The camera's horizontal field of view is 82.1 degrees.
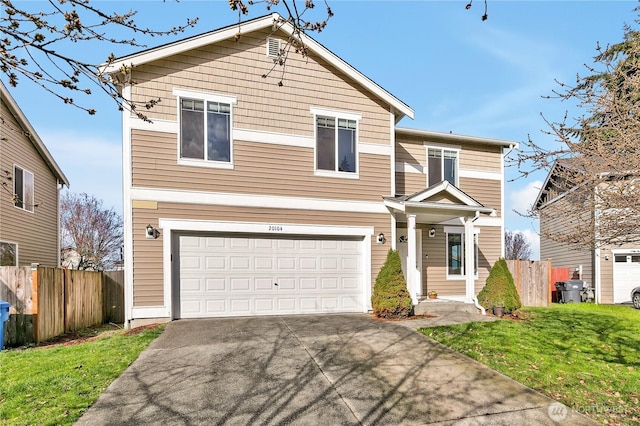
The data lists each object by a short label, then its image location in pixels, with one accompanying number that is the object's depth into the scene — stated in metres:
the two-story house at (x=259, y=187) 9.20
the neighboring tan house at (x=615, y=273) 15.88
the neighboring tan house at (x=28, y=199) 12.07
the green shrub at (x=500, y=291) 10.66
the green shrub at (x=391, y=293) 9.78
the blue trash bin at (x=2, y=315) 7.46
